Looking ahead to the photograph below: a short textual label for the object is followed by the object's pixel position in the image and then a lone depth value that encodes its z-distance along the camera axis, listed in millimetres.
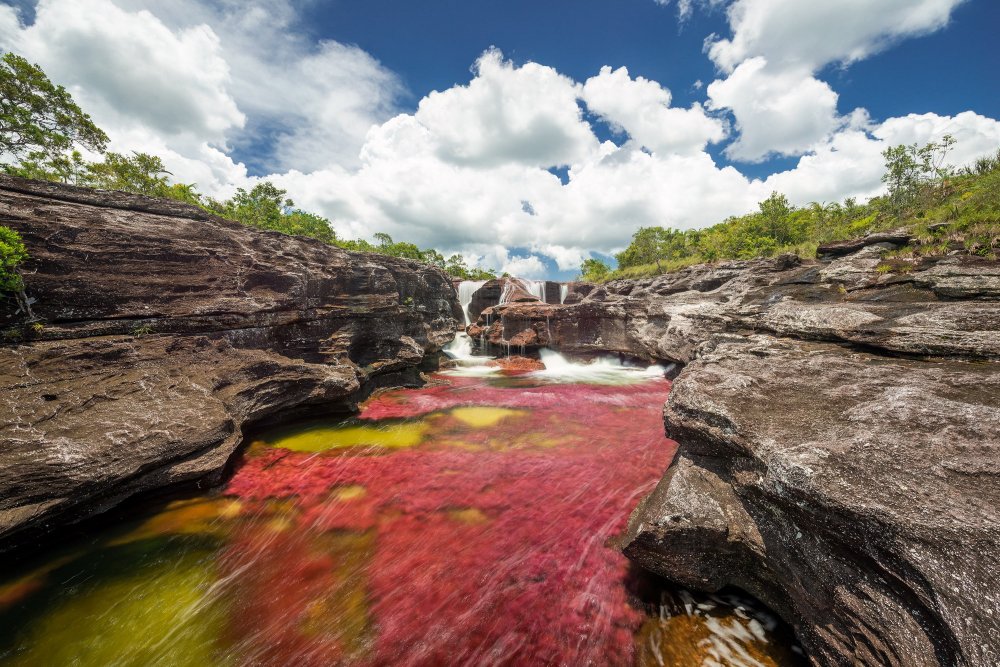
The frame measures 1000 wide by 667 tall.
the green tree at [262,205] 32531
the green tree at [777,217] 29016
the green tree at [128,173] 21609
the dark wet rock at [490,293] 32375
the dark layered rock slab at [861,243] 12312
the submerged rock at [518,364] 19656
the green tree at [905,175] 18047
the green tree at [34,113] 16469
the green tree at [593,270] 47519
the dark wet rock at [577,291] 36719
